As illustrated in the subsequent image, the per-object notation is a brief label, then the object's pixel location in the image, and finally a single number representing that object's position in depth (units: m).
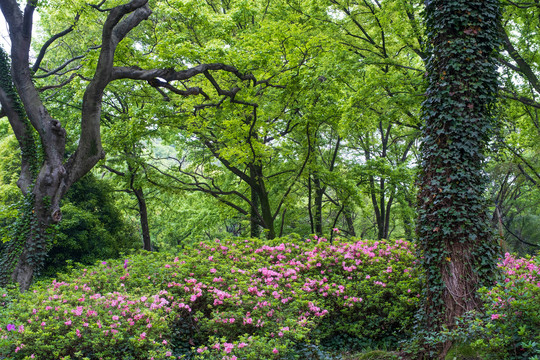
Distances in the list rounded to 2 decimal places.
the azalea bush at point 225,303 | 4.14
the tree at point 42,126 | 7.29
